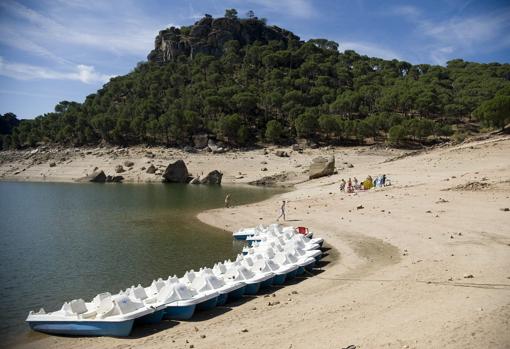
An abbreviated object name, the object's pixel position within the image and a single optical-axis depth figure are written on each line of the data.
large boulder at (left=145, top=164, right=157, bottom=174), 75.03
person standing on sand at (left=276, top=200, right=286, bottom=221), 31.48
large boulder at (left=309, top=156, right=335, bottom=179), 59.31
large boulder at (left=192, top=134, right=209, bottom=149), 90.19
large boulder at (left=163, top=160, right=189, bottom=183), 70.44
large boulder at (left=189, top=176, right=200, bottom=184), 68.96
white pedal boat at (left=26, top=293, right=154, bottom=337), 12.90
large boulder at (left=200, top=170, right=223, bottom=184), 67.75
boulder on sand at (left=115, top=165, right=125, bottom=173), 77.88
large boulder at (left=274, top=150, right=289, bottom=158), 77.56
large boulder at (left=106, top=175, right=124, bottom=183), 74.29
